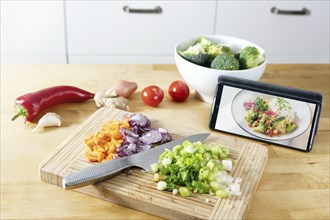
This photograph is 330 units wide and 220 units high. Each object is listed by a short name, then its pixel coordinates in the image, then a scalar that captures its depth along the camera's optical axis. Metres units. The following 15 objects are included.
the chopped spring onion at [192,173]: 1.04
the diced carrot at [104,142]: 1.13
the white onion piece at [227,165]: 1.13
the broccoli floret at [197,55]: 1.46
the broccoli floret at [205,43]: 1.51
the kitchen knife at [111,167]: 1.02
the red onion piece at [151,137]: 1.20
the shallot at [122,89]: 1.46
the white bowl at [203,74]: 1.42
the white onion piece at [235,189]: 1.05
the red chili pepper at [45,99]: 1.34
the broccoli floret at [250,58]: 1.46
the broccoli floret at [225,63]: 1.41
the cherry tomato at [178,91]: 1.50
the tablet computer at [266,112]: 1.27
